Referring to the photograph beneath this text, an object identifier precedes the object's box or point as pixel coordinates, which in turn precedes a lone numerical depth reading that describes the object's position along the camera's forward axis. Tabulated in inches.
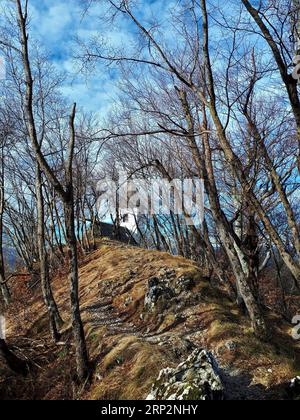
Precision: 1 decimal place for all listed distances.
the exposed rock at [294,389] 216.7
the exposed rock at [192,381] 198.6
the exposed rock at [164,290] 398.0
